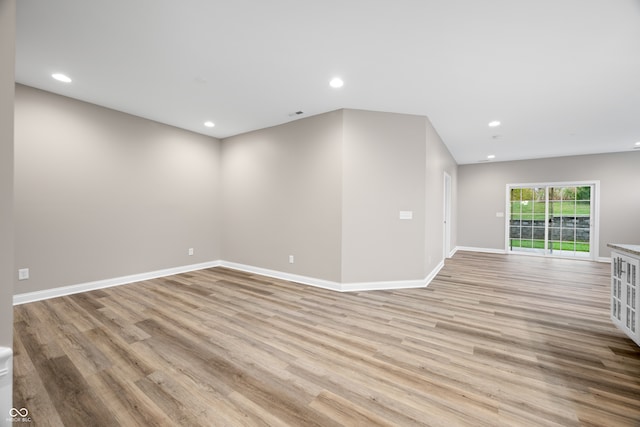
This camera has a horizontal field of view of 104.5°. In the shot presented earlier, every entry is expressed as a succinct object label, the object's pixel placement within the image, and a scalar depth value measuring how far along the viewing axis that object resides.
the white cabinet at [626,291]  2.08
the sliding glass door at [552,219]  6.33
